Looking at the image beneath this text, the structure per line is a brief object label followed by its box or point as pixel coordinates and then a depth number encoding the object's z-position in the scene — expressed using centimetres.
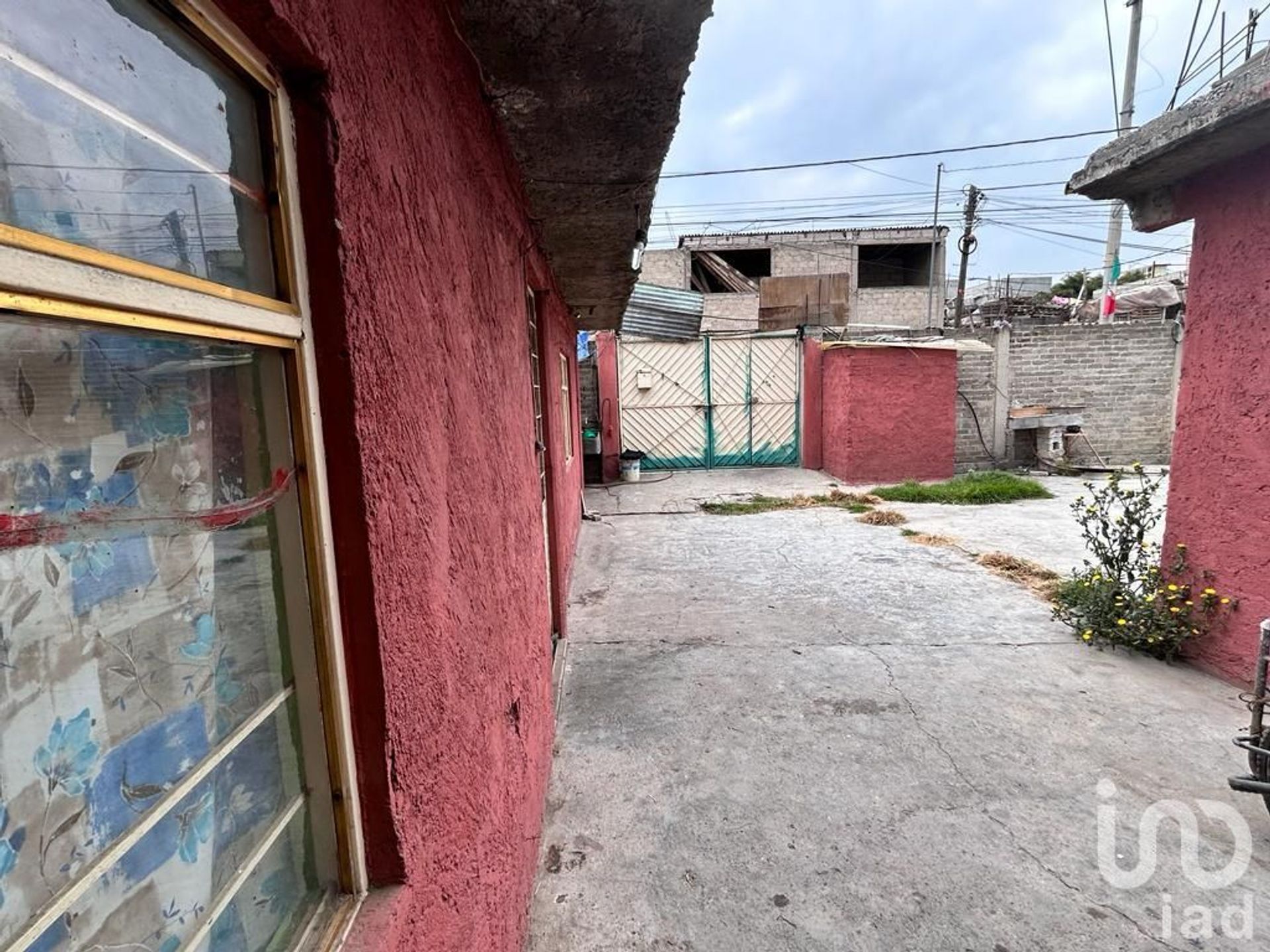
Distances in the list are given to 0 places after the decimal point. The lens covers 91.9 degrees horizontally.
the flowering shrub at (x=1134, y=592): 341
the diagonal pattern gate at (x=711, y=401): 1120
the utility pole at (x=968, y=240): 1689
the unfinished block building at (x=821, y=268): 1730
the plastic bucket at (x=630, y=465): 1059
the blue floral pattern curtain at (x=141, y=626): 45
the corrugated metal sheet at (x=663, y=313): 1077
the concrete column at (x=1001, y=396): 1062
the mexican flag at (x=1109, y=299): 1194
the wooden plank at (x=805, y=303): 1309
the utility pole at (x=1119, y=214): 1163
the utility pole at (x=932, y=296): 1928
